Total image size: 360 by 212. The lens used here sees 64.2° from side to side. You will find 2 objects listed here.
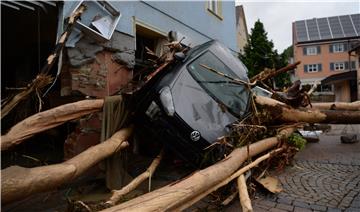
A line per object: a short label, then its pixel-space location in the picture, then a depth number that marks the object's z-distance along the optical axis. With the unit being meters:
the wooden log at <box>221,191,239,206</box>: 3.64
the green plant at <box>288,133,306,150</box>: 5.87
